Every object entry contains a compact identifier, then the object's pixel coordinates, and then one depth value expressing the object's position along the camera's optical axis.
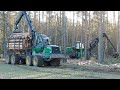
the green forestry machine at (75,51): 34.91
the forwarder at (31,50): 19.98
